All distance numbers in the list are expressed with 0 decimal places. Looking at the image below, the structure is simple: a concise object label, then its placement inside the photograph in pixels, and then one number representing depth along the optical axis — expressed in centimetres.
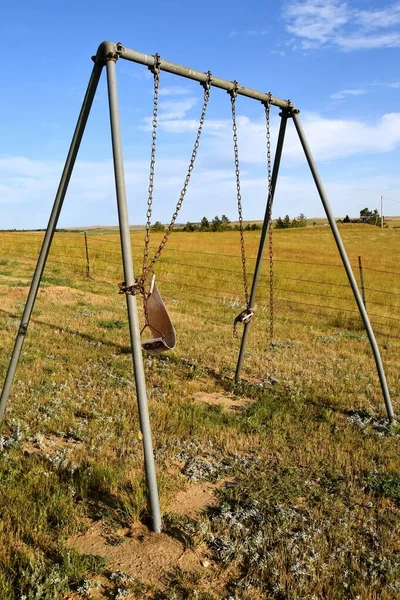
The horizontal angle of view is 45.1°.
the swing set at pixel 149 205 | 390
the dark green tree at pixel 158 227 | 7094
